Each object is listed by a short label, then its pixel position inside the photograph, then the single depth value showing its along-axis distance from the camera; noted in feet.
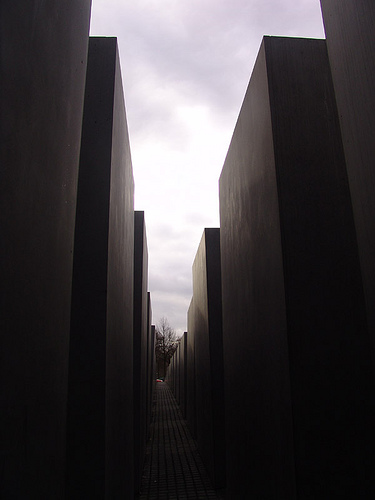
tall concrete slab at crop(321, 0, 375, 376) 7.14
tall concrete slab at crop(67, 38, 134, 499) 9.64
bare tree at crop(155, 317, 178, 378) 192.13
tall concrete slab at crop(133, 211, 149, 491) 22.03
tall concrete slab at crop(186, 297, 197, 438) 38.04
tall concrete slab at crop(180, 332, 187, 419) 51.80
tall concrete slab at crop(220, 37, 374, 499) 9.37
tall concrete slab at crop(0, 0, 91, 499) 4.44
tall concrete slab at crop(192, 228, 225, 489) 23.93
